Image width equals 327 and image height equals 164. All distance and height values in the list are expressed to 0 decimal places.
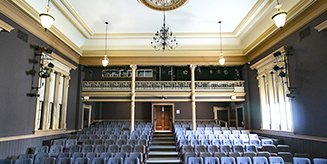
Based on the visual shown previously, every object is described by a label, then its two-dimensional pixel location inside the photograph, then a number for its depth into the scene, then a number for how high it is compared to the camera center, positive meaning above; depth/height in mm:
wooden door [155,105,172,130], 15656 -517
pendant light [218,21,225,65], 9250 +2099
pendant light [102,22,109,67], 9094 +2039
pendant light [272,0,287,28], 4879 +2057
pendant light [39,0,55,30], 5157 +2155
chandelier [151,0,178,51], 7454 +3229
